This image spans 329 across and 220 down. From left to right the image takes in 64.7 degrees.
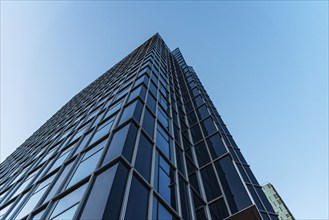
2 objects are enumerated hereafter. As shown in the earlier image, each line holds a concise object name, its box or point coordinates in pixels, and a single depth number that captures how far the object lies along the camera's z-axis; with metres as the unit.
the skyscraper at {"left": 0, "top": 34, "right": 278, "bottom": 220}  7.90
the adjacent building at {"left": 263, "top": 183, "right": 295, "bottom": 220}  72.38
